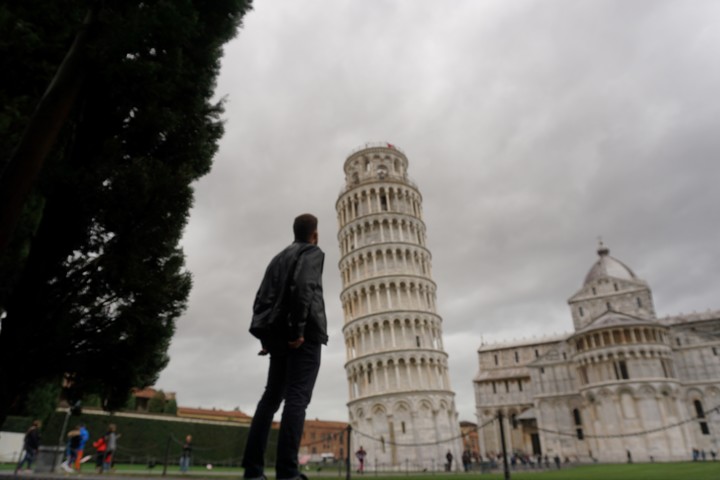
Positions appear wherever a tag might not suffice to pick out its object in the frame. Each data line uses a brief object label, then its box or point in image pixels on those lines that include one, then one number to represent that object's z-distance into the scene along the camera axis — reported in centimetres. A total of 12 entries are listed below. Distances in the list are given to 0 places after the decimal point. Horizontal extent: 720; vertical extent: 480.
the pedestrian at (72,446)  1369
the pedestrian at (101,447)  1453
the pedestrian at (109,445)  1439
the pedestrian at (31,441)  1454
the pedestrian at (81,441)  1421
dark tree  607
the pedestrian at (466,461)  3690
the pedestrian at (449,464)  3450
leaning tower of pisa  3950
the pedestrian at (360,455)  2987
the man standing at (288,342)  363
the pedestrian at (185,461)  1789
